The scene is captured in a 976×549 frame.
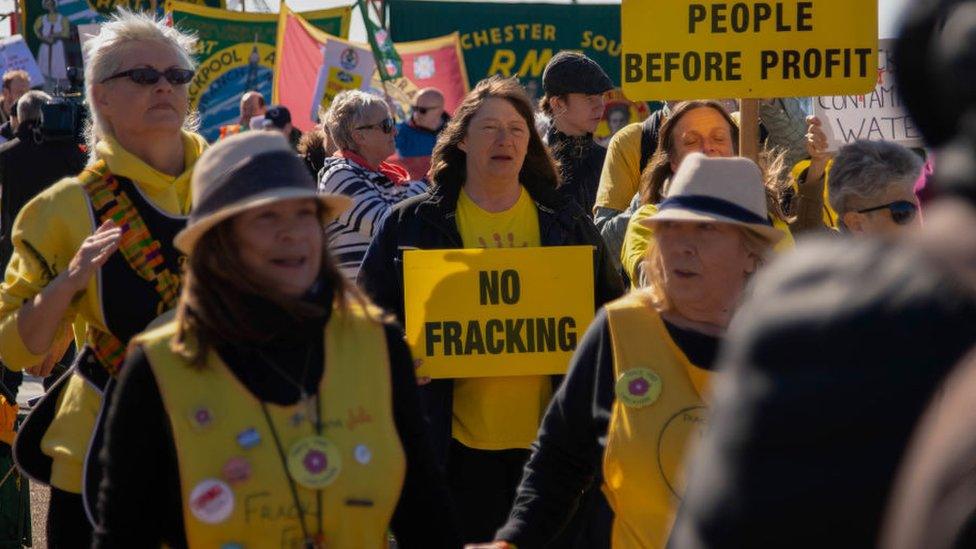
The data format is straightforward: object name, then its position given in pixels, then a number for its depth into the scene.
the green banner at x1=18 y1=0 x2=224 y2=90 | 27.73
